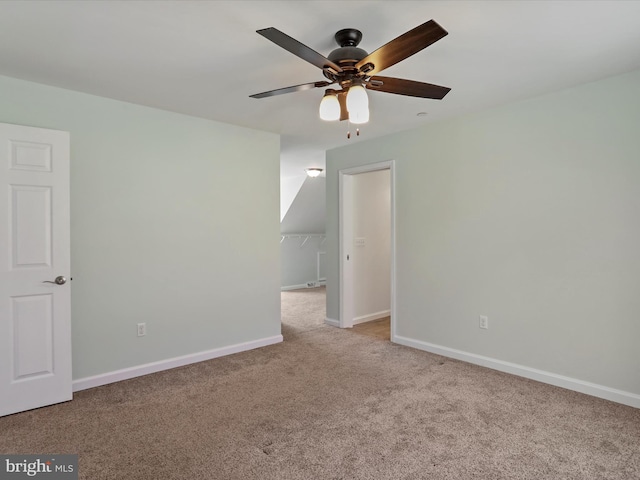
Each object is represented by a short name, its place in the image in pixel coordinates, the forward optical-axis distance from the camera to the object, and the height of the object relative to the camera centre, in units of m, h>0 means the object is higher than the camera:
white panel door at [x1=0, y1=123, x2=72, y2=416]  2.55 -0.20
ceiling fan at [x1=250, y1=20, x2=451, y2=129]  1.60 +0.87
